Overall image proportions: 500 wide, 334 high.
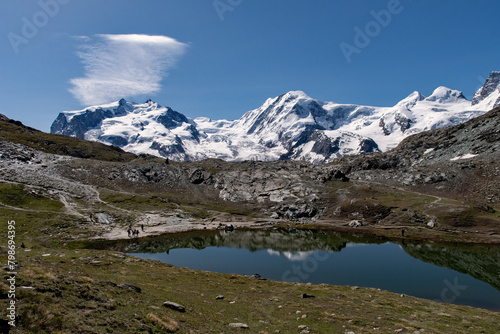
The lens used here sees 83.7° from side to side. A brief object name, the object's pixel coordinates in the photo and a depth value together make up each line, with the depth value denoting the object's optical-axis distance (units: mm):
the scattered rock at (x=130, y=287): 24614
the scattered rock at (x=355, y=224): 123769
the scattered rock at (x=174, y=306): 22625
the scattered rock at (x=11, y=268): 20994
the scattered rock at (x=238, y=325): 21500
